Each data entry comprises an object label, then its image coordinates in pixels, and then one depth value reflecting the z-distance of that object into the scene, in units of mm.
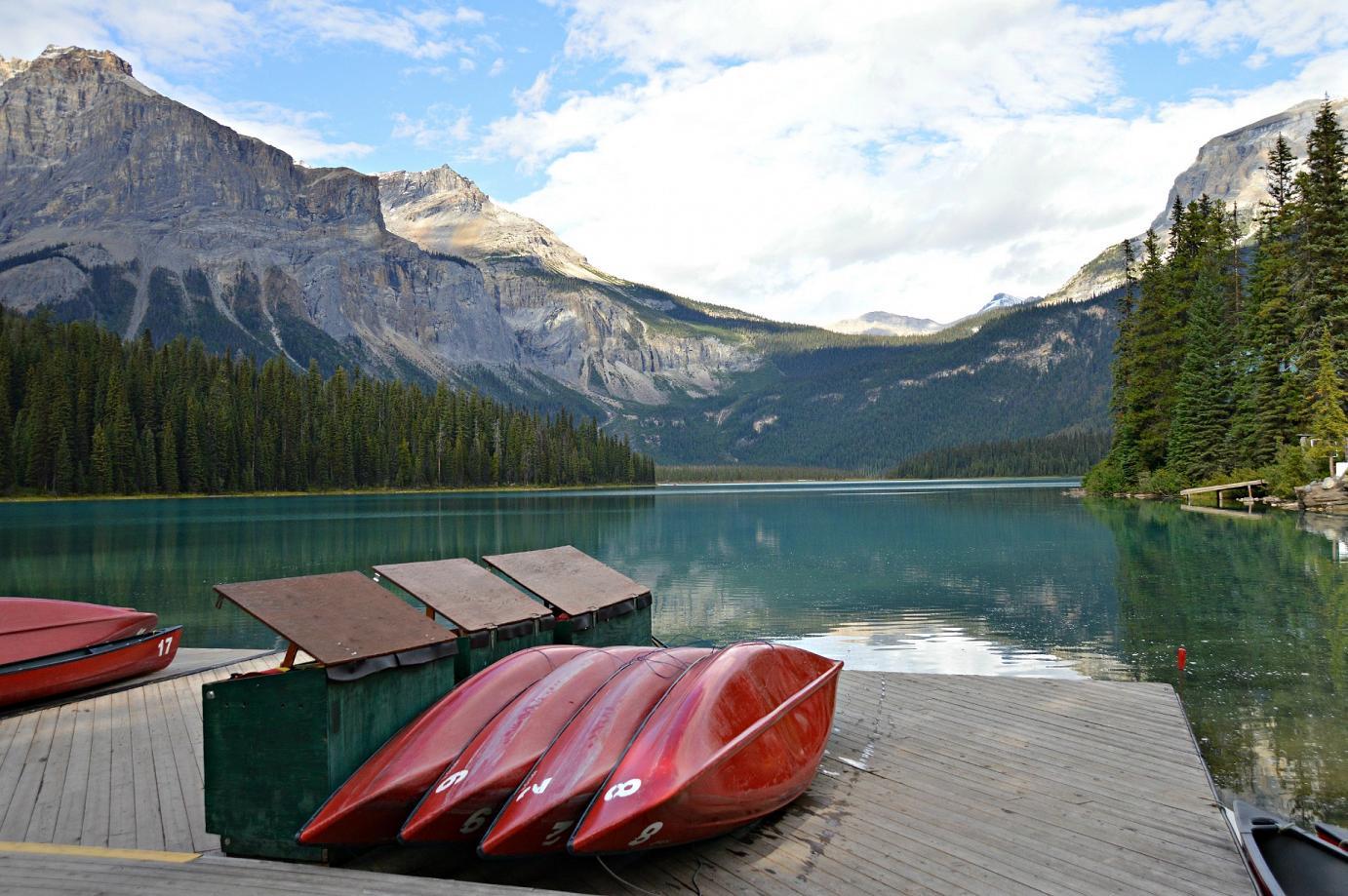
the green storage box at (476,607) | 8891
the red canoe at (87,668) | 10914
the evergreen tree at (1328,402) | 46938
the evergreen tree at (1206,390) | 59281
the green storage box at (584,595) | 10750
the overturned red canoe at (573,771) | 6250
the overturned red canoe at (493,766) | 6504
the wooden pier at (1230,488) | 55000
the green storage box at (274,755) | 6547
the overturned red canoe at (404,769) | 6492
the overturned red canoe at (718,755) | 6293
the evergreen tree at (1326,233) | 47781
